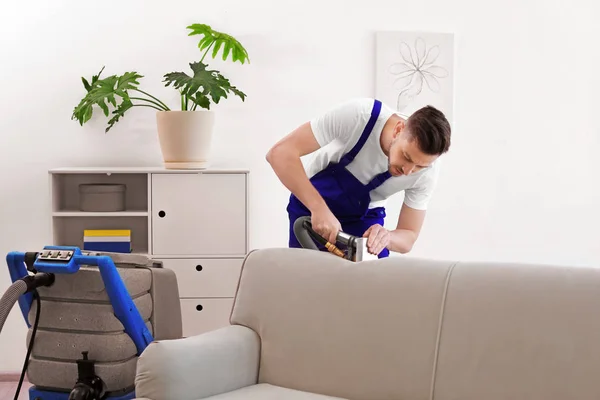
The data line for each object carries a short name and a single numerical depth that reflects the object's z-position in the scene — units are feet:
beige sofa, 7.06
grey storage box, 12.49
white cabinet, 12.32
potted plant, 12.21
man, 8.33
